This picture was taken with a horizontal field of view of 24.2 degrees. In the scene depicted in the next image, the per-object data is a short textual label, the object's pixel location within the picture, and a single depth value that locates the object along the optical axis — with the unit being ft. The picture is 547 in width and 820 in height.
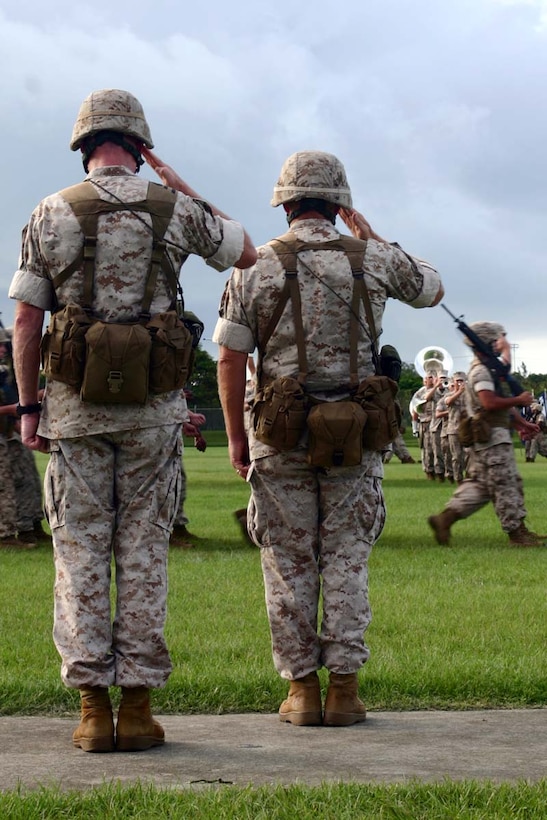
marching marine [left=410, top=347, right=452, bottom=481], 91.30
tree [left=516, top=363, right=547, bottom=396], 317.26
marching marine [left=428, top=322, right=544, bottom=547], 39.68
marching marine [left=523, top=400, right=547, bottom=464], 134.39
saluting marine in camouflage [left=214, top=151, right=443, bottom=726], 17.15
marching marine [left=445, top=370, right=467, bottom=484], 75.82
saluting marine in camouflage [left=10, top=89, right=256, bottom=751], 15.46
